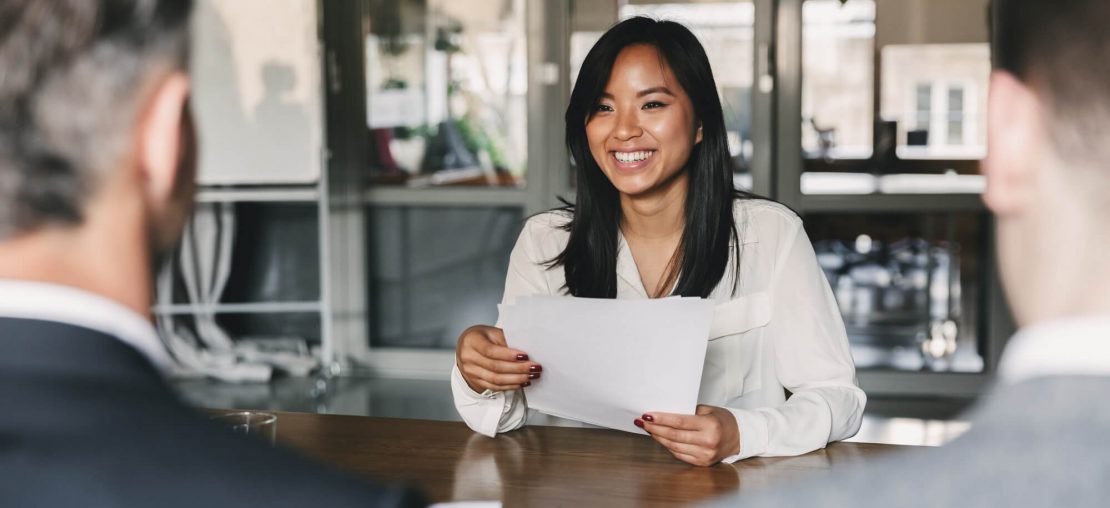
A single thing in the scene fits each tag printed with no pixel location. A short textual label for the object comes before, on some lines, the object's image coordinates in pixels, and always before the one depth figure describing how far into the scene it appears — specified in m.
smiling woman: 1.76
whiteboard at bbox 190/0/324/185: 4.50
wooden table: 1.23
